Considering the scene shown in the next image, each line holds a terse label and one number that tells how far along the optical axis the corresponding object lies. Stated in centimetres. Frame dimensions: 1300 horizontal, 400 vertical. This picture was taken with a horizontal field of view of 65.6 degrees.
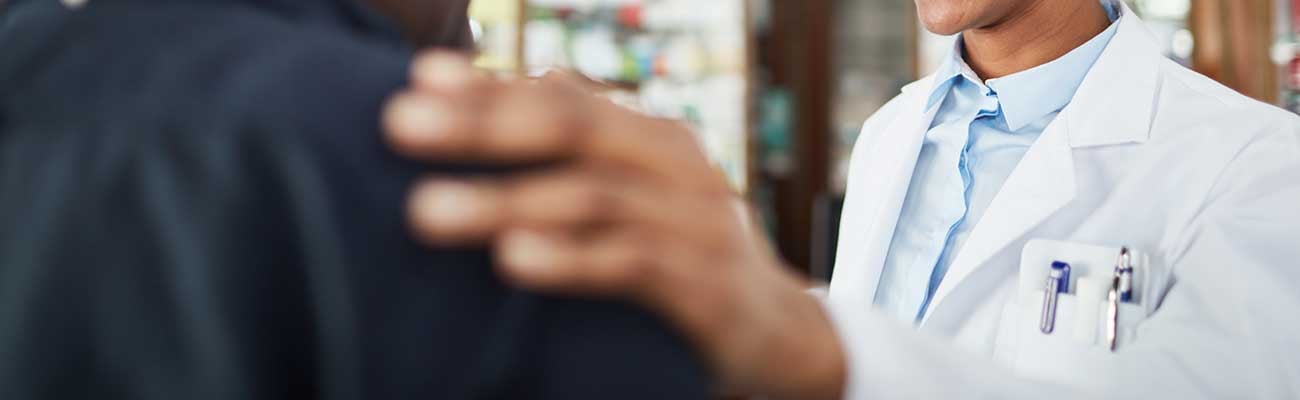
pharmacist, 42
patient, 40
